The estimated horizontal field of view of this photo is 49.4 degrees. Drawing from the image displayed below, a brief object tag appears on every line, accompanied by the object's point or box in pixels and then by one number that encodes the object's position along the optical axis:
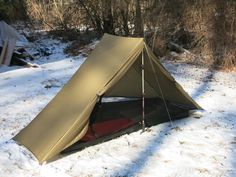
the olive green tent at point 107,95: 3.24
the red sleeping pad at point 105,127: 3.40
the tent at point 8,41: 6.76
